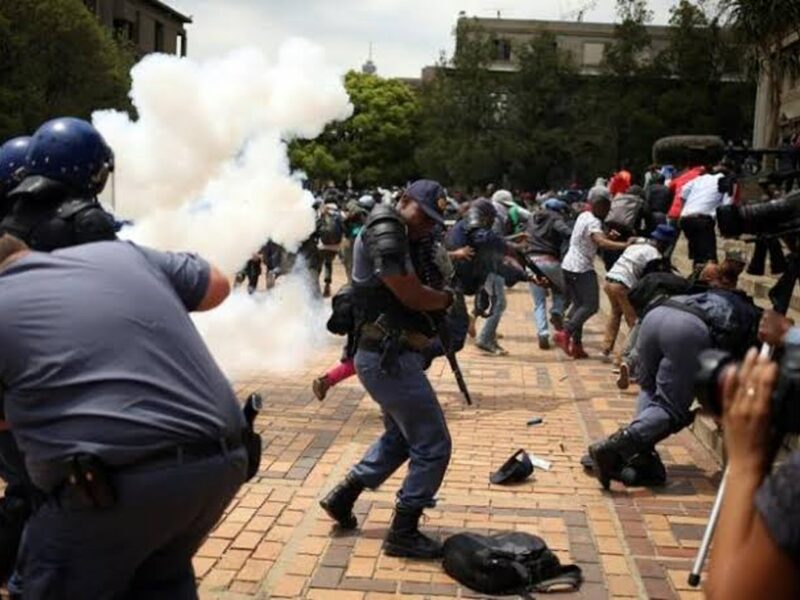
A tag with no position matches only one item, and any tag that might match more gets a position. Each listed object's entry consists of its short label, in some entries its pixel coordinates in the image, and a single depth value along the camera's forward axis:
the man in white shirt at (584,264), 10.16
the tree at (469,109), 39.69
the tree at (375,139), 48.37
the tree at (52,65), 27.92
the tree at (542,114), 38.88
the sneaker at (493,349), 10.59
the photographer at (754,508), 1.47
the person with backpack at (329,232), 13.96
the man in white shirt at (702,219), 9.76
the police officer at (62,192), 2.72
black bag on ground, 4.09
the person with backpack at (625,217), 10.11
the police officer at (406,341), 4.24
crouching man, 5.35
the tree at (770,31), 14.95
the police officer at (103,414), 2.17
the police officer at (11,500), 3.49
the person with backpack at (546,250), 10.91
